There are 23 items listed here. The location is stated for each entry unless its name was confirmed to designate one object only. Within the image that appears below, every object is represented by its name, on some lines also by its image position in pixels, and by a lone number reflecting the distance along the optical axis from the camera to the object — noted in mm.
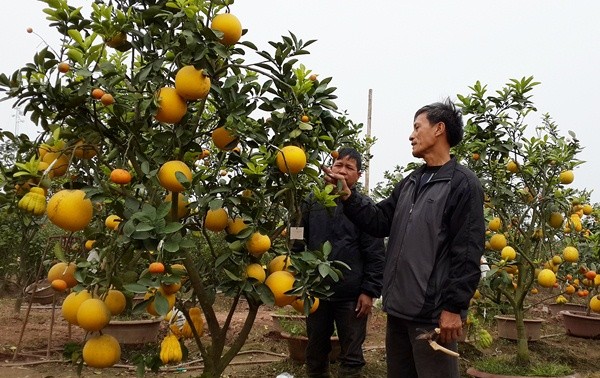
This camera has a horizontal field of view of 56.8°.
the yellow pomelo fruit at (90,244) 2104
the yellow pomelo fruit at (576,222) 4043
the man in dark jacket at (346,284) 3229
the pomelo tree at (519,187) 3852
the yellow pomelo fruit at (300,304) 2118
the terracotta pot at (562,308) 7375
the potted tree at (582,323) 6215
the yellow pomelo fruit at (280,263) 2035
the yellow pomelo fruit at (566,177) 3892
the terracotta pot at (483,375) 3689
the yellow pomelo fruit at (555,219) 3924
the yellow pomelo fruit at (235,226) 2033
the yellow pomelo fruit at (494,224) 3963
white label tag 2010
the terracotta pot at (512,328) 5754
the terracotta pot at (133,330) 4430
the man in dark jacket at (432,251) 2113
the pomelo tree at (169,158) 1711
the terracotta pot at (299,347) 4188
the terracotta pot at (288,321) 4695
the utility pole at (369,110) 13354
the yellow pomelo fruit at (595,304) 4969
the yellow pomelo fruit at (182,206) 1974
